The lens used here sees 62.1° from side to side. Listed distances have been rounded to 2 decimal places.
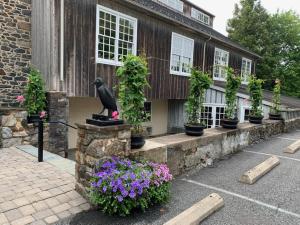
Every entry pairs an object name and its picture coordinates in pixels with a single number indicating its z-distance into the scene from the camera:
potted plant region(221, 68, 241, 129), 7.17
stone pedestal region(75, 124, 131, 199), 3.53
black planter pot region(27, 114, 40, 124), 7.16
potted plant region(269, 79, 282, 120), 10.80
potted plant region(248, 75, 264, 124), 8.95
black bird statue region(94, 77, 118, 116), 3.87
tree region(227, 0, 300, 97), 26.64
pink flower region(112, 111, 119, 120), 3.82
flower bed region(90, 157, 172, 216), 3.19
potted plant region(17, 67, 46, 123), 7.25
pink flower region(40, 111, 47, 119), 6.99
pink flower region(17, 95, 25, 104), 7.41
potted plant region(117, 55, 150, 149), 4.07
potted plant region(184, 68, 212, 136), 5.83
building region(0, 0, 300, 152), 7.77
